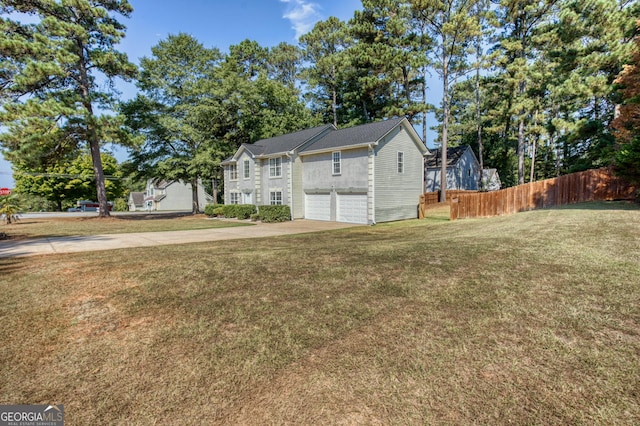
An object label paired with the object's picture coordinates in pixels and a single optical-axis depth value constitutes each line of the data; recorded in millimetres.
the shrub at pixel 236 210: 24309
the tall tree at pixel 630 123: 11719
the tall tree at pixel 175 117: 27766
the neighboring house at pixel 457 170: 32438
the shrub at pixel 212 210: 27562
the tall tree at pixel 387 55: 28219
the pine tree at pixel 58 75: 18984
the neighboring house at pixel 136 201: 66562
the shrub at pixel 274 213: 21828
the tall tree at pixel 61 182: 45750
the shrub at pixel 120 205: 64125
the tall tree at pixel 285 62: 43438
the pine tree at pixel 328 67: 35031
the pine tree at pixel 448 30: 23297
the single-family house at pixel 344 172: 19250
